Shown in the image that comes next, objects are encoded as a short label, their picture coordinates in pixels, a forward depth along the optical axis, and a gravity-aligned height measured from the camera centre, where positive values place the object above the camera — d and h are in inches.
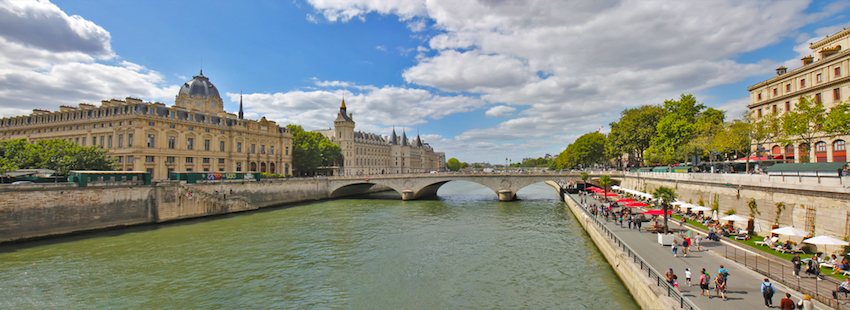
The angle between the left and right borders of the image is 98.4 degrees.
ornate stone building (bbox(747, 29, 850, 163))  1255.5 +290.3
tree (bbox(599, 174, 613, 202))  1904.5 -70.2
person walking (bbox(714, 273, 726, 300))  453.4 -148.9
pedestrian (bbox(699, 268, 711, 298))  463.2 -146.5
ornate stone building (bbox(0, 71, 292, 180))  2089.1 +268.4
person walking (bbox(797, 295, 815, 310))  390.3 -150.6
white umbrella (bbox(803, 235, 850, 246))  541.4 -115.3
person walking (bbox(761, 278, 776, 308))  413.1 -145.2
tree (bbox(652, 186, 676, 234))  857.7 -70.7
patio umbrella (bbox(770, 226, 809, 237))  594.5 -112.0
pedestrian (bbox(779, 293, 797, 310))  391.4 -150.0
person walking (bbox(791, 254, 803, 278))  517.7 -140.6
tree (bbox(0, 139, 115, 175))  1632.6 +83.6
